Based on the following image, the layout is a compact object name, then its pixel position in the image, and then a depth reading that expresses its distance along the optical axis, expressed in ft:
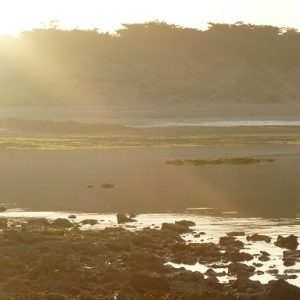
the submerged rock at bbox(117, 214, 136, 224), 85.30
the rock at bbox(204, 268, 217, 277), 62.85
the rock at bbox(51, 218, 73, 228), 81.58
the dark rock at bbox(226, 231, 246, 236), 78.00
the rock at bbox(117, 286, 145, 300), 57.41
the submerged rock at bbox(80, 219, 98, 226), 84.28
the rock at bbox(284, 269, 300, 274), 65.05
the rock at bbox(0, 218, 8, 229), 80.77
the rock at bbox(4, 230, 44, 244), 71.41
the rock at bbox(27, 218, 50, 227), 82.19
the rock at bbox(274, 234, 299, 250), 72.08
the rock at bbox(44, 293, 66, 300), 57.72
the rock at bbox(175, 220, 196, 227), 81.70
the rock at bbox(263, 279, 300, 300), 54.49
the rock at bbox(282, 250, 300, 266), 67.74
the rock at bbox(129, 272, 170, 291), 59.82
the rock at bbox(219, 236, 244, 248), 72.49
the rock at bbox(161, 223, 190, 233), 78.91
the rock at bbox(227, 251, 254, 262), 67.92
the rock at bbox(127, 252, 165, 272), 63.52
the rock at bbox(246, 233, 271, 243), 75.48
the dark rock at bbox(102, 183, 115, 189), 110.46
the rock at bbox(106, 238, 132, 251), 70.54
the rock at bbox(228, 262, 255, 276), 63.79
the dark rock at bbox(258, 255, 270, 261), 68.26
